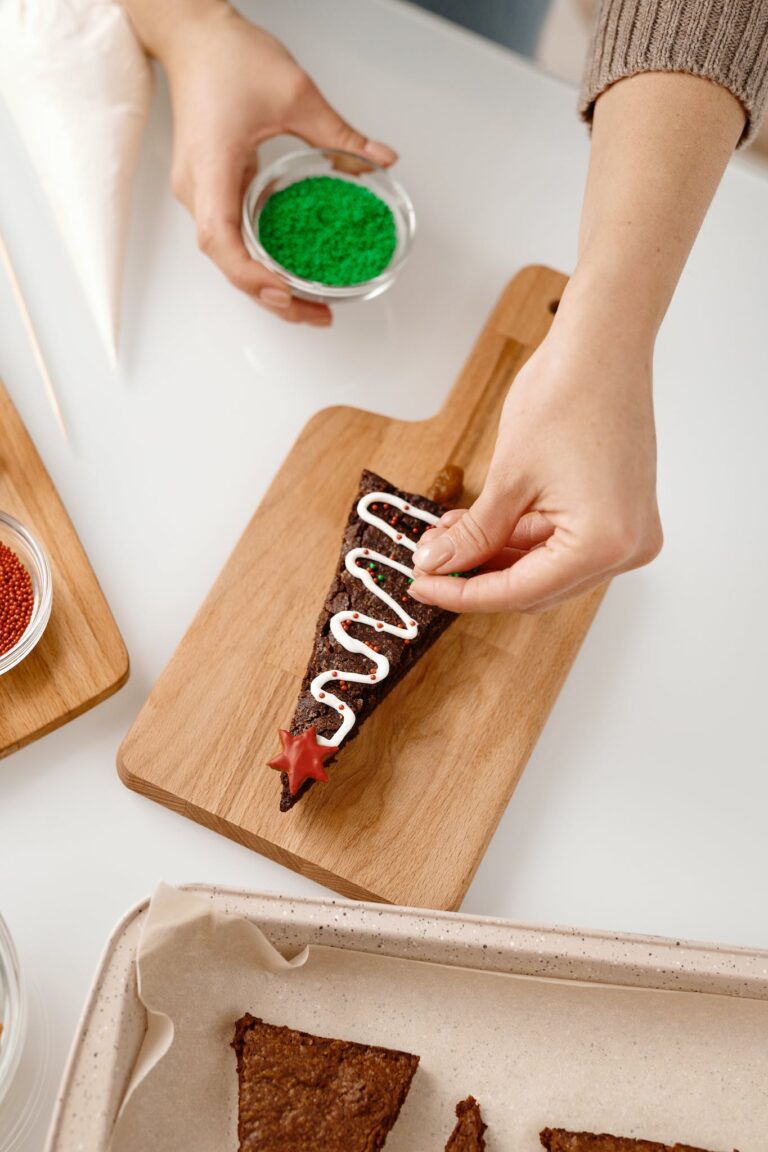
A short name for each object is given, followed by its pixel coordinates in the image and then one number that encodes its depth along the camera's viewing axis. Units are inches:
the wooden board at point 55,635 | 32.5
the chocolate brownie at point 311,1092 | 29.8
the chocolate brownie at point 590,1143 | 30.1
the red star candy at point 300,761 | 31.8
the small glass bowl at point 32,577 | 32.2
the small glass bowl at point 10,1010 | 29.9
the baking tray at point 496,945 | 29.8
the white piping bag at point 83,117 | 35.8
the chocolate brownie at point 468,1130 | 30.0
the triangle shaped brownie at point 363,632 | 32.3
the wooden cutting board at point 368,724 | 32.2
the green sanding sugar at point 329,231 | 35.5
